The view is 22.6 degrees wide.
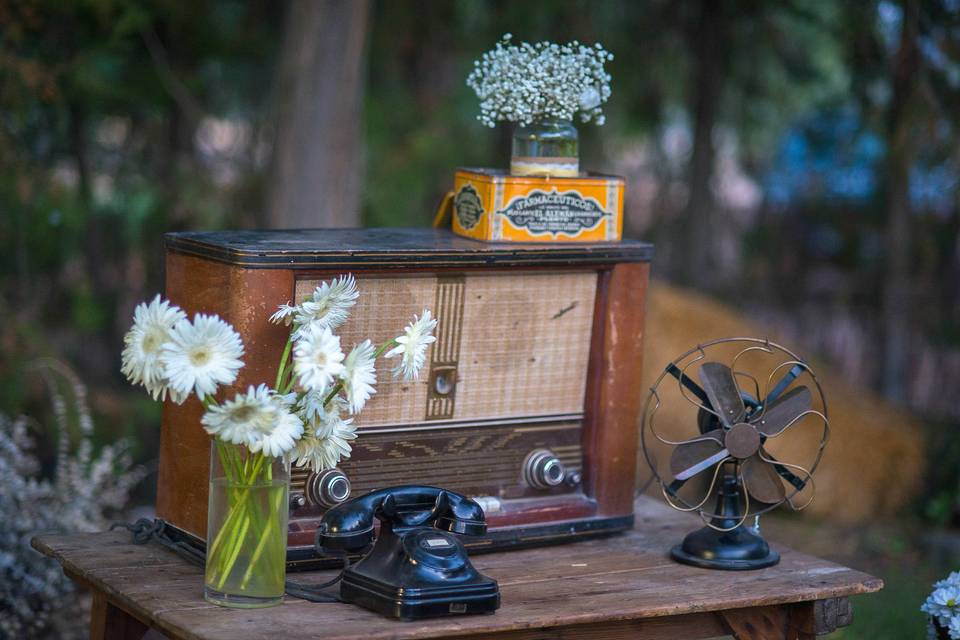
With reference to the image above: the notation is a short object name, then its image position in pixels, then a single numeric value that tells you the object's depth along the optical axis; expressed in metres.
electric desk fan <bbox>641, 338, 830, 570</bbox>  6.04
